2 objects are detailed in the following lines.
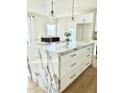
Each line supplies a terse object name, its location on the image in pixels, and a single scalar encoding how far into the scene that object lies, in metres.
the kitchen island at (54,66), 1.30
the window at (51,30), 5.01
